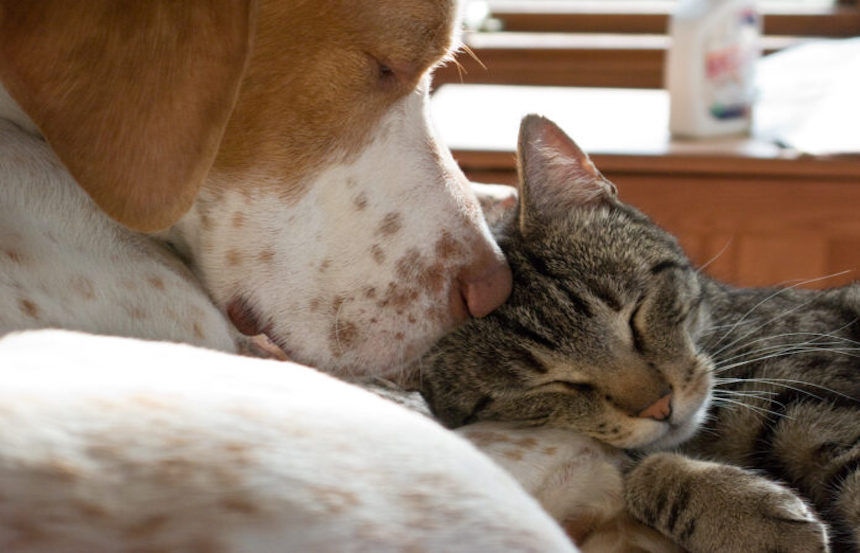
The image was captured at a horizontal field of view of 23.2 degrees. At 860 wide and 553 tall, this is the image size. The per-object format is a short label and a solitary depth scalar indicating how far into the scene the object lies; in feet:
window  6.62
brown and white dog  2.64
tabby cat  2.83
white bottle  4.27
